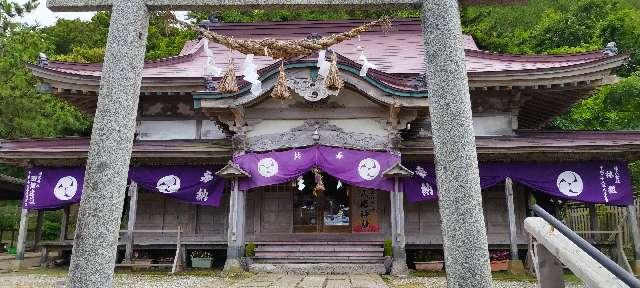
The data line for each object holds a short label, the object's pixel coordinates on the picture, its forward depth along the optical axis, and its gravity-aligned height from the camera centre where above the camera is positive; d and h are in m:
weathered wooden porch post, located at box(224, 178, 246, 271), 11.55 +0.09
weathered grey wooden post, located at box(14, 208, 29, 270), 13.00 -0.30
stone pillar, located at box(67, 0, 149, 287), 4.09 +0.73
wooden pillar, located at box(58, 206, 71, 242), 14.02 +0.34
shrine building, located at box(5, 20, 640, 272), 11.90 +1.94
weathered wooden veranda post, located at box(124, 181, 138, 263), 12.67 +0.32
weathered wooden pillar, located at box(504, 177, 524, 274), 11.94 -0.03
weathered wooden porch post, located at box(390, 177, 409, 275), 11.23 -0.02
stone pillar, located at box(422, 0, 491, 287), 4.02 +0.75
